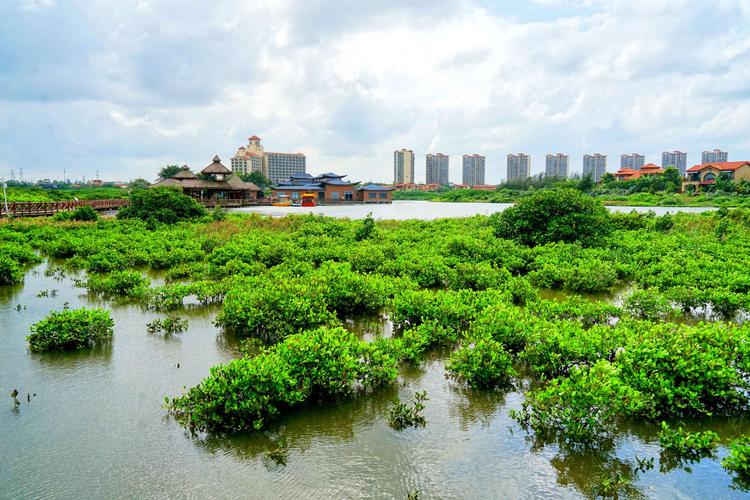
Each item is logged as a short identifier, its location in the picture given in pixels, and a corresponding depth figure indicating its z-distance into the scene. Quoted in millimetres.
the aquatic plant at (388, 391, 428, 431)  5902
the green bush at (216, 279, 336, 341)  8594
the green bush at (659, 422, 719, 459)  5199
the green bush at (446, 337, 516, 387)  6762
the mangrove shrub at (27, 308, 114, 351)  8289
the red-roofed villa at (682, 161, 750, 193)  67938
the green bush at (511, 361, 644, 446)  5398
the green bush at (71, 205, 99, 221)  28641
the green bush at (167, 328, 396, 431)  5703
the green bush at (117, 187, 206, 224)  27859
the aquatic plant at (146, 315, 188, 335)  9461
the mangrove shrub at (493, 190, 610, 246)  17469
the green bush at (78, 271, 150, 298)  12453
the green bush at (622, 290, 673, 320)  9633
